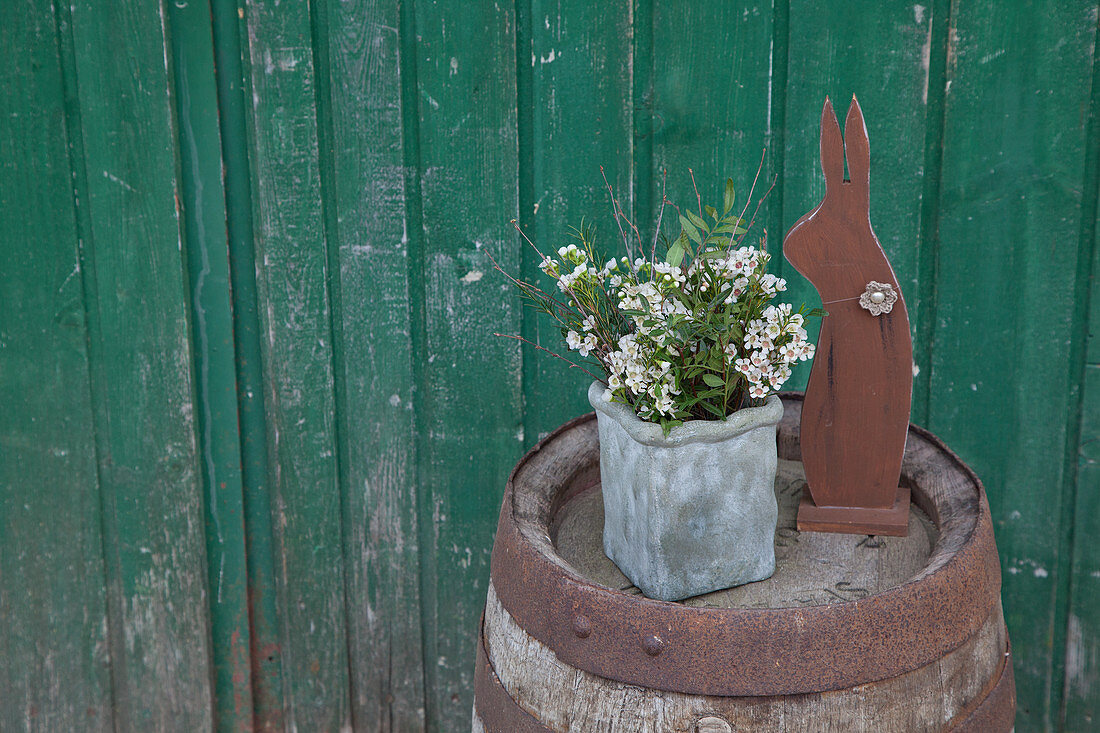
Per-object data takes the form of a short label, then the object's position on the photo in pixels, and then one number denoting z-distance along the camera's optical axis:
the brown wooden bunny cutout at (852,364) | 1.22
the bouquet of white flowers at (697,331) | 1.14
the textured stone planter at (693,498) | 1.15
